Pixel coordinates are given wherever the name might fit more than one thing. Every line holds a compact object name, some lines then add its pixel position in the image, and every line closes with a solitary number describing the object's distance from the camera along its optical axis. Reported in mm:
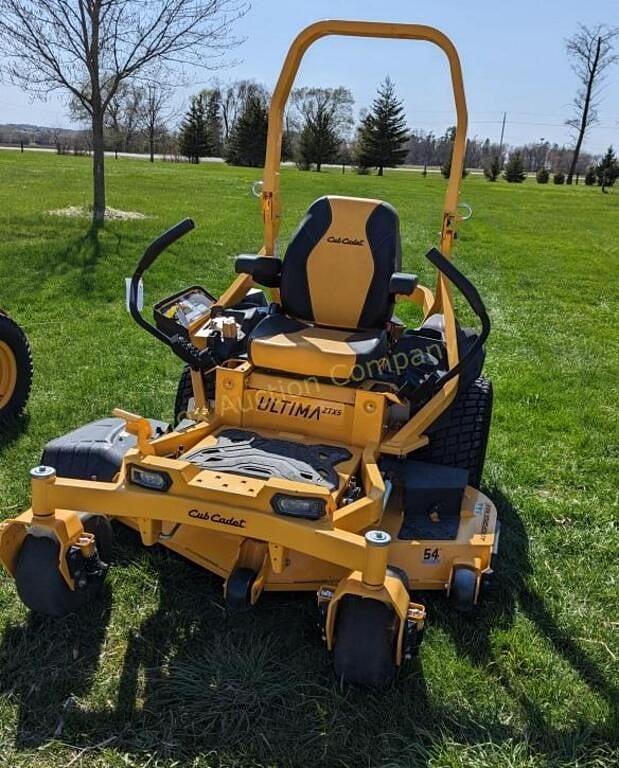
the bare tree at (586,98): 44812
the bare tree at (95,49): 11250
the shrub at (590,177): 45531
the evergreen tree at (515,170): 45156
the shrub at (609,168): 41781
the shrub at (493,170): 45531
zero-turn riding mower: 2672
